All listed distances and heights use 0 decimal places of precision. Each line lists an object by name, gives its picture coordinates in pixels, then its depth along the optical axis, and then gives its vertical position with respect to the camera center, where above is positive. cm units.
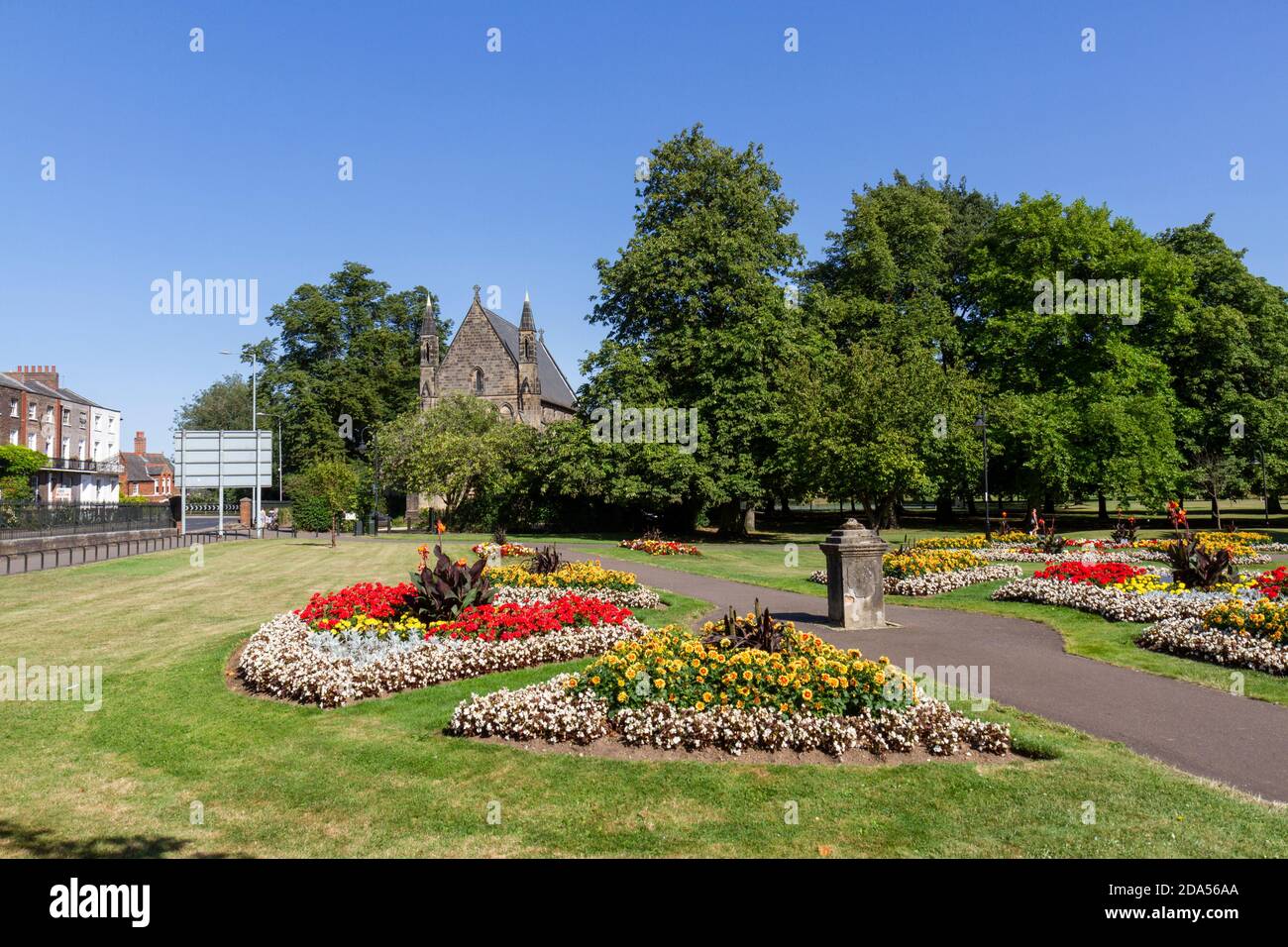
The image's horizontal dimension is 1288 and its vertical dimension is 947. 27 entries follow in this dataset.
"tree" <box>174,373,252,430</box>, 8750 +935
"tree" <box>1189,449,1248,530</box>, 3519 +38
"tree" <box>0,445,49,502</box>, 4519 +141
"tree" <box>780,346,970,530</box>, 2897 +225
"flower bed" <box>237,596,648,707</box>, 826 -199
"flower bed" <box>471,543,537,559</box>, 2428 -206
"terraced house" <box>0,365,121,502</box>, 5506 +452
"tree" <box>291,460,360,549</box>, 4559 +1
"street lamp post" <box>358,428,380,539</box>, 5241 +88
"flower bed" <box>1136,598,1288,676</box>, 893 -194
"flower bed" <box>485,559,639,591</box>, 1516 -187
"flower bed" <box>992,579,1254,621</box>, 1158 -191
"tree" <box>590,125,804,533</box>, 3356 +859
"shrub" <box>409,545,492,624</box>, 1061 -145
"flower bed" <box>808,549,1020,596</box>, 1554 -191
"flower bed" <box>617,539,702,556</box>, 2528 -210
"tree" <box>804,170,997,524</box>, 3934 +1133
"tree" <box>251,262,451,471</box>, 6106 +1005
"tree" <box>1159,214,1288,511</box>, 3522 +582
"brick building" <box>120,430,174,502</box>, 8575 +169
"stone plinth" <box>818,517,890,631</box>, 1181 -145
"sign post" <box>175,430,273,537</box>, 3306 +132
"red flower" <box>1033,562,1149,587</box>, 1393 -170
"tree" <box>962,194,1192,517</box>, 3312 +644
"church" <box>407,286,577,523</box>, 5688 +909
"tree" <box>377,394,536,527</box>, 4462 +177
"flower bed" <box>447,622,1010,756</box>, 644 -198
